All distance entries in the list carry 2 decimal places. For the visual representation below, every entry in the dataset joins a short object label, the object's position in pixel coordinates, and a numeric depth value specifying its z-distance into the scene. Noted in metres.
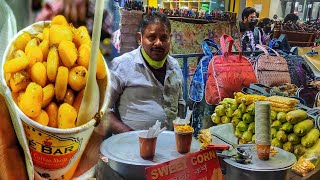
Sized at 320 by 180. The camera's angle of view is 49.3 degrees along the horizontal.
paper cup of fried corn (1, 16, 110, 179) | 0.54
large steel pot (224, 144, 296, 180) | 1.13
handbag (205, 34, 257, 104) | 1.99
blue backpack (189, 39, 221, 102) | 1.99
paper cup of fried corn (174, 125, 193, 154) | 0.98
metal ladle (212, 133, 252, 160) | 1.20
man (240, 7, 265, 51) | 2.60
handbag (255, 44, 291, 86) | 2.46
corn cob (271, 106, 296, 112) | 1.71
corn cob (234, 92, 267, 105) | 1.72
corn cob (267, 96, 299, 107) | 1.72
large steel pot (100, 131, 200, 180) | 0.88
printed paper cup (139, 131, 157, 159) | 0.93
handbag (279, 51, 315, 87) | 2.73
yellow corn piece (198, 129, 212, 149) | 1.32
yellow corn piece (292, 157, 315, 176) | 1.49
